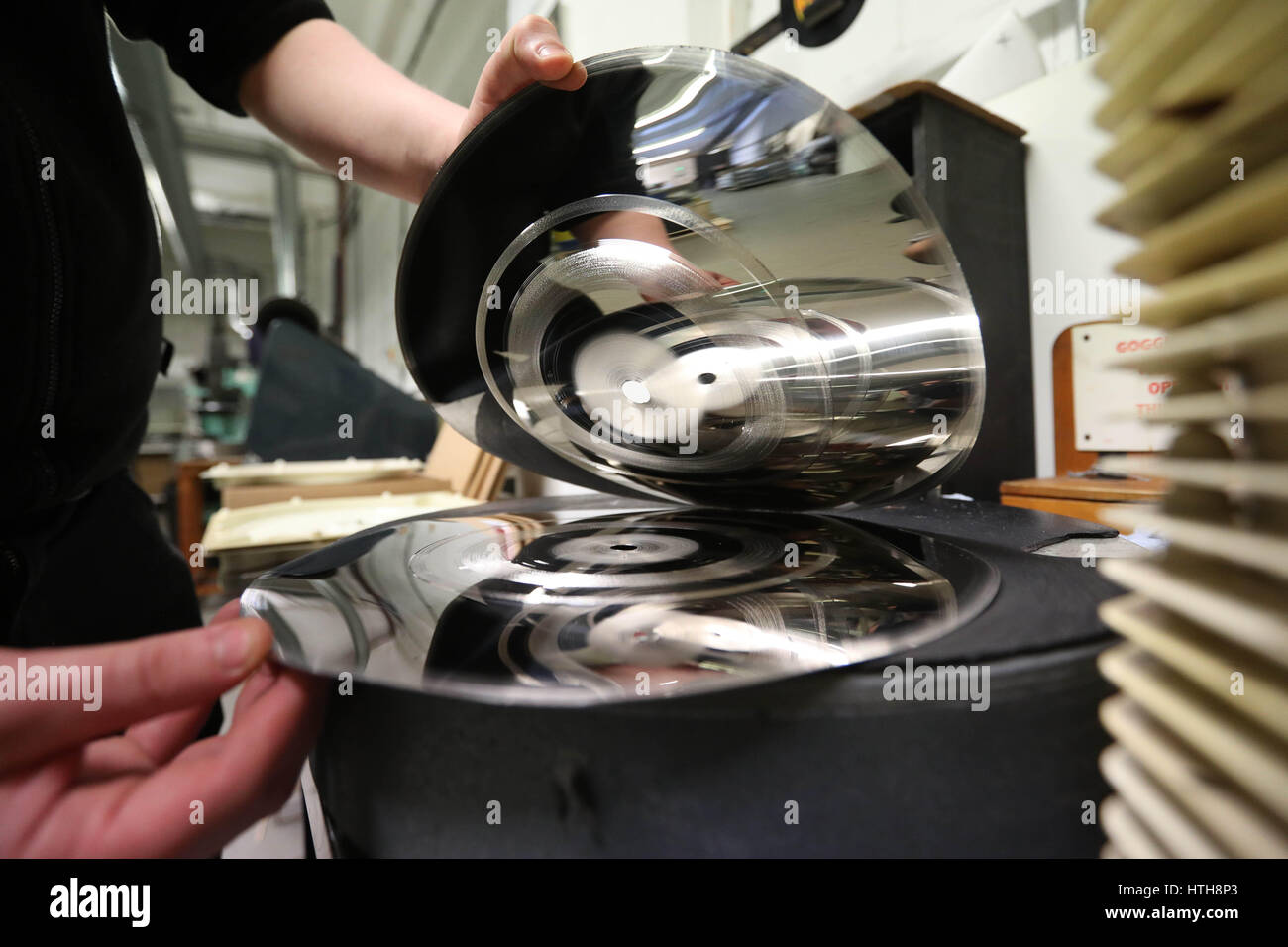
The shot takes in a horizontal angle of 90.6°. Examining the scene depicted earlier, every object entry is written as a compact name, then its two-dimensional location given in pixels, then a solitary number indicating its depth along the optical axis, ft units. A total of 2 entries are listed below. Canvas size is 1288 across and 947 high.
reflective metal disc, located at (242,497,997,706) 0.99
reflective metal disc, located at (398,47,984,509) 1.48
